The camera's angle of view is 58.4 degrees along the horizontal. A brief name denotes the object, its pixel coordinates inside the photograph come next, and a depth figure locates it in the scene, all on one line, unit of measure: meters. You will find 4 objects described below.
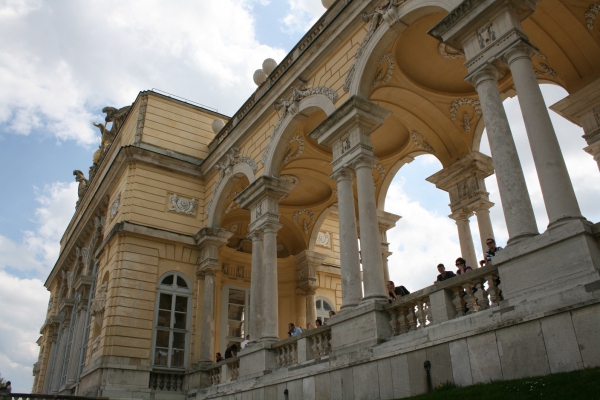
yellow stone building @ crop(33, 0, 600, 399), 9.79
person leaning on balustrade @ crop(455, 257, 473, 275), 10.14
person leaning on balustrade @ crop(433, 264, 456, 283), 10.20
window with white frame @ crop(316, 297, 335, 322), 23.06
